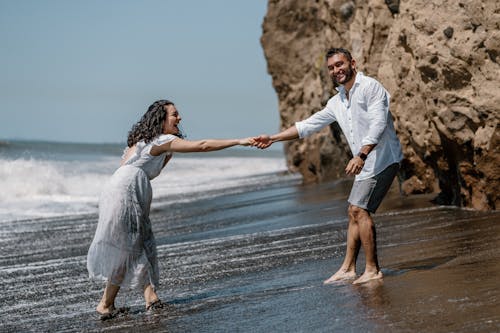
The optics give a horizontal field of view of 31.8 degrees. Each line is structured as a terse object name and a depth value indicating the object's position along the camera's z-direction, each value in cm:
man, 709
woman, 710
